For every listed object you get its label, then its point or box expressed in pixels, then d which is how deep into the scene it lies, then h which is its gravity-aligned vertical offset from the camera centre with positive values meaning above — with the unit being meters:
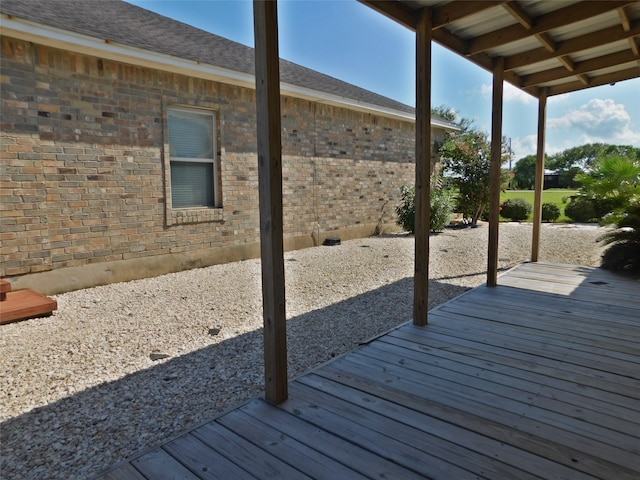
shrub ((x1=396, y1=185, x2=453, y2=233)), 10.03 -0.22
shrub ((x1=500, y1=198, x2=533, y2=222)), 14.51 -0.33
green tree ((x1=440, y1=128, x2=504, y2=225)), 11.87 +0.94
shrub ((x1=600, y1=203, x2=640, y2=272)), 5.48 -0.63
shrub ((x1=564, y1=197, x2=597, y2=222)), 12.98 -0.36
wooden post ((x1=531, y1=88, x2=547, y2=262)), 5.80 +0.30
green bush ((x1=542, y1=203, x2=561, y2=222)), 13.88 -0.44
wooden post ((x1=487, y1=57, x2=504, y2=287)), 4.47 +0.37
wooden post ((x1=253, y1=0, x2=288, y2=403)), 1.99 +0.04
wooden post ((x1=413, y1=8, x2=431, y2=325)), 3.28 +0.57
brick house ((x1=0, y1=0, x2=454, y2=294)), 4.58 +0.81
